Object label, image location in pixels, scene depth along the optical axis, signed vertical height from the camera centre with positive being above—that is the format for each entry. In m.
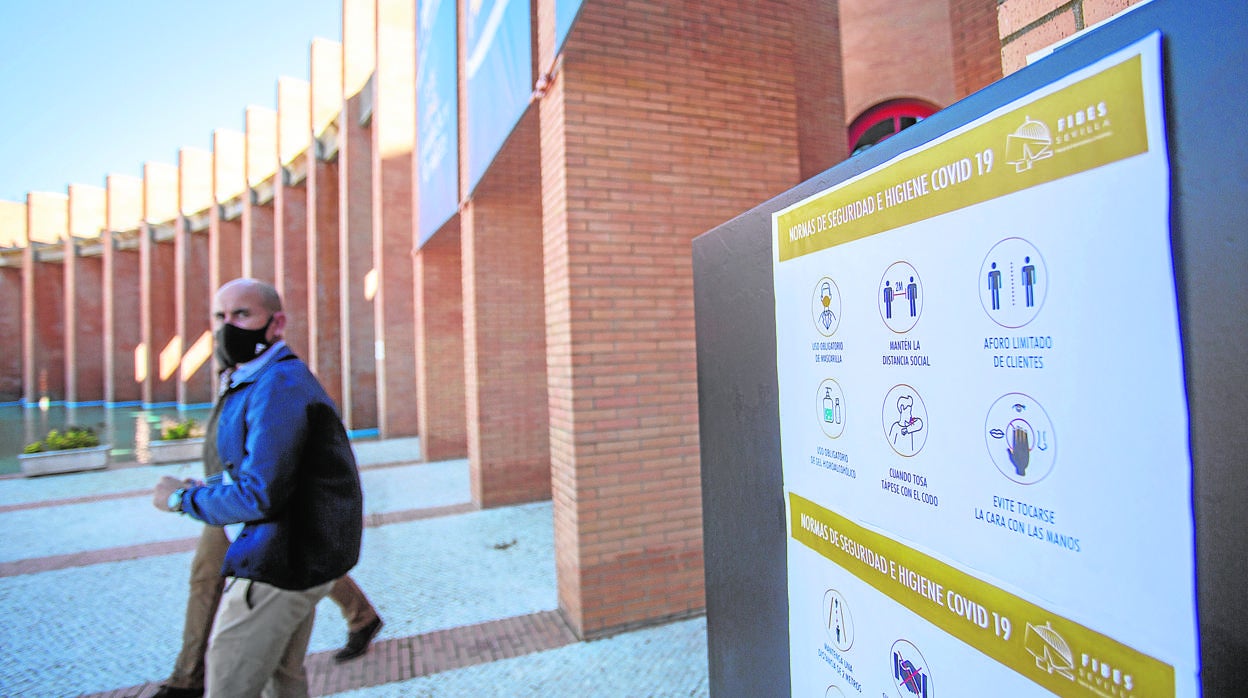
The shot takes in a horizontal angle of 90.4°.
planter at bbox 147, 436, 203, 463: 12.67 -1.37
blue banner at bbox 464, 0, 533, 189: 4.61 +2.50
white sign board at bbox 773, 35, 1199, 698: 0.79 -0.09
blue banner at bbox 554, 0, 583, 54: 3.57 +2.08
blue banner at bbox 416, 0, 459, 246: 7.96 +3.65
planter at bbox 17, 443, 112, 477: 11.48 -1.37
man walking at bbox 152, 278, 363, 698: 2.12 -0.44
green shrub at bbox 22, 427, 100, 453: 11.80 -1.03
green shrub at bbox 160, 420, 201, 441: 13.04 -1.01
